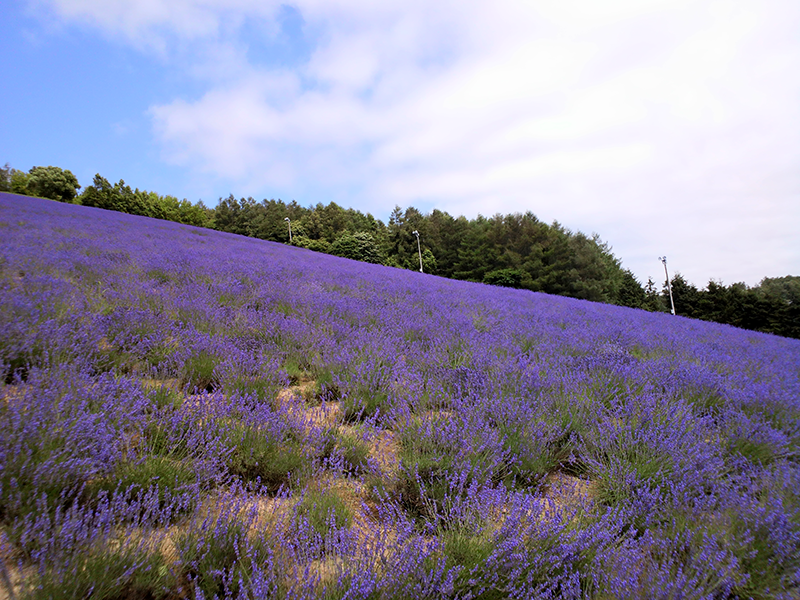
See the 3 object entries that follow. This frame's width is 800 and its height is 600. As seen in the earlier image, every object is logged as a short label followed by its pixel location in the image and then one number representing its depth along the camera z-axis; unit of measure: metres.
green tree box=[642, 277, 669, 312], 41.09
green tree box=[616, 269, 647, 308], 41.22
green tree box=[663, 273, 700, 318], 38.41
